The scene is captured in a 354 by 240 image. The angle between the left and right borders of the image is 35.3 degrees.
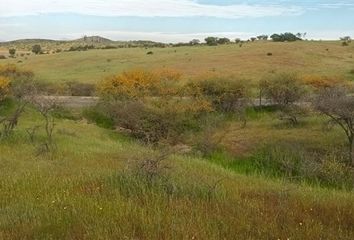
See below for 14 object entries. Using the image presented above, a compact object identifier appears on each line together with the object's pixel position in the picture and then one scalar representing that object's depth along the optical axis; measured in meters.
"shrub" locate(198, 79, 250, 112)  39.53
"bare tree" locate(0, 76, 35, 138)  24.53
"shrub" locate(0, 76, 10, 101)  38.44
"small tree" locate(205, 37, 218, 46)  103.36
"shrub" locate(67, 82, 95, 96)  51.97
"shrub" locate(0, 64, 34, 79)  48.88
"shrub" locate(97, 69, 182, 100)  38.91
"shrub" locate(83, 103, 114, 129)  36.19
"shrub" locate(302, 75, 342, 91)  46.26
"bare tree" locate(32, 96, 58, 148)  27.11
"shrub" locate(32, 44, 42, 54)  115.25
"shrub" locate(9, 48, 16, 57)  107.30
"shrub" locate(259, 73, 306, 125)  39.59
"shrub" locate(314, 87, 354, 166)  24.86
